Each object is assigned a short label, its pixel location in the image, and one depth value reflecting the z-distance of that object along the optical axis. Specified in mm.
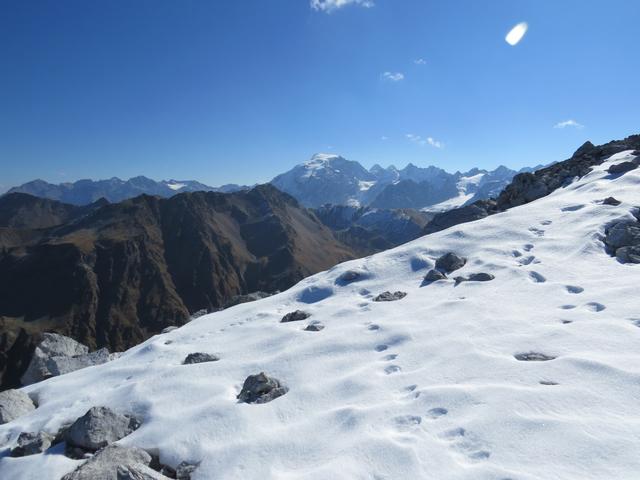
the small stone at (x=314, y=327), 14555
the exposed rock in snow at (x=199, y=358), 13547
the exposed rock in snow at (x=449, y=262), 18731
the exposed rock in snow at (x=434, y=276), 17922
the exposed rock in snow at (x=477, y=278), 16547
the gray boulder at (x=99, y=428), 9391
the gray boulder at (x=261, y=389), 10312
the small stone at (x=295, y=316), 16350
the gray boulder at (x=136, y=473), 7602
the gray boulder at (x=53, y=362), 18484
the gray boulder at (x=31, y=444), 9625
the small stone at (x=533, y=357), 9469
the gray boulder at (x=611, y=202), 22733
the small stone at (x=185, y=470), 8008
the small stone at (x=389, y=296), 16500
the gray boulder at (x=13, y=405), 12062
